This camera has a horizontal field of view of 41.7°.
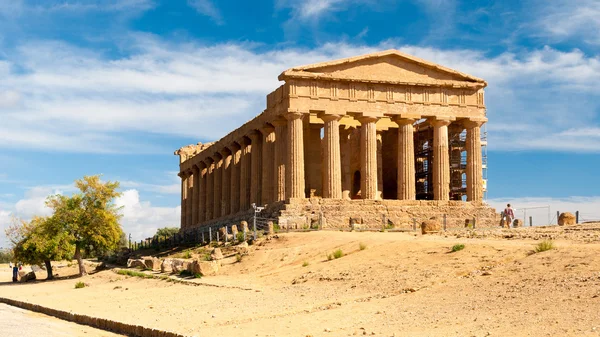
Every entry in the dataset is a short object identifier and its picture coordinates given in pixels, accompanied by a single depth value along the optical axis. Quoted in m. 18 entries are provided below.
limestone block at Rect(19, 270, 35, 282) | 49.84
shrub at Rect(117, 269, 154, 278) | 34.91
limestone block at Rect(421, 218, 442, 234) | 33.38
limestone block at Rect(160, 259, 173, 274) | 34.85
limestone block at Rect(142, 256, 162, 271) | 37.22
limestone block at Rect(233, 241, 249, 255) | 33.96
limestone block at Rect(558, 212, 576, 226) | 36.03
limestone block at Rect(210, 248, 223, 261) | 33.78
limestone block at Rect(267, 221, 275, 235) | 37.97
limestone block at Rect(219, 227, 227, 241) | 40.28
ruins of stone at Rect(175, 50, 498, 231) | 46.12
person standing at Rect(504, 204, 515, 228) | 39.37
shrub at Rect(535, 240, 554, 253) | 21.47
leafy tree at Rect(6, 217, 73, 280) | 45.41
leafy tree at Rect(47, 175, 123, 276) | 46.16
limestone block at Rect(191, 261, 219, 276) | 31.17
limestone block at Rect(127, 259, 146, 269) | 40.02
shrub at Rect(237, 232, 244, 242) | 38.15
